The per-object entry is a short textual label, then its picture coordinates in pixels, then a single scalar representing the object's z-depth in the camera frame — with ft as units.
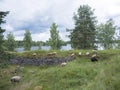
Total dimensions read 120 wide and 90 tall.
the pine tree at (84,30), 50.44
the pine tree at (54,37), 63.26
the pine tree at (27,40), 71.92
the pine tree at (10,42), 65.29
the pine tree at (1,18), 21.37
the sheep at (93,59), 25.49
